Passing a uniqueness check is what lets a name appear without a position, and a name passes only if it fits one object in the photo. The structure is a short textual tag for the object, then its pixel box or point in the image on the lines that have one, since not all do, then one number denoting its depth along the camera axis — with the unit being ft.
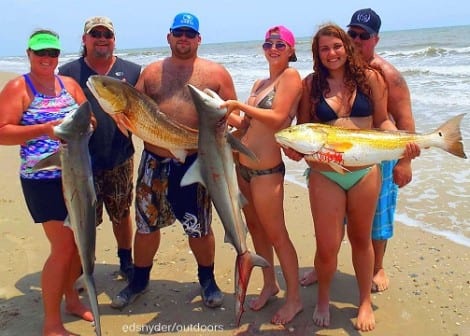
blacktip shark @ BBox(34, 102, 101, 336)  11.35
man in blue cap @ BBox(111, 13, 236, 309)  14.06
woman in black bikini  12.34
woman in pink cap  12.57
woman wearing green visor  11.82
